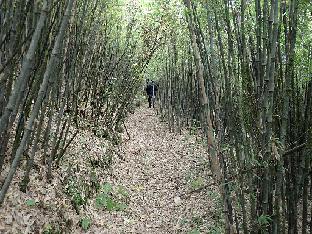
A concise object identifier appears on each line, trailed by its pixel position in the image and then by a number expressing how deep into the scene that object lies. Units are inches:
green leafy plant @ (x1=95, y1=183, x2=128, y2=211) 184.4
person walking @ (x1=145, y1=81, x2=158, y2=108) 644.7
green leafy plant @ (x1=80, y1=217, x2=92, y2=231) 150.9
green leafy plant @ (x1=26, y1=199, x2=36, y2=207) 132.9
